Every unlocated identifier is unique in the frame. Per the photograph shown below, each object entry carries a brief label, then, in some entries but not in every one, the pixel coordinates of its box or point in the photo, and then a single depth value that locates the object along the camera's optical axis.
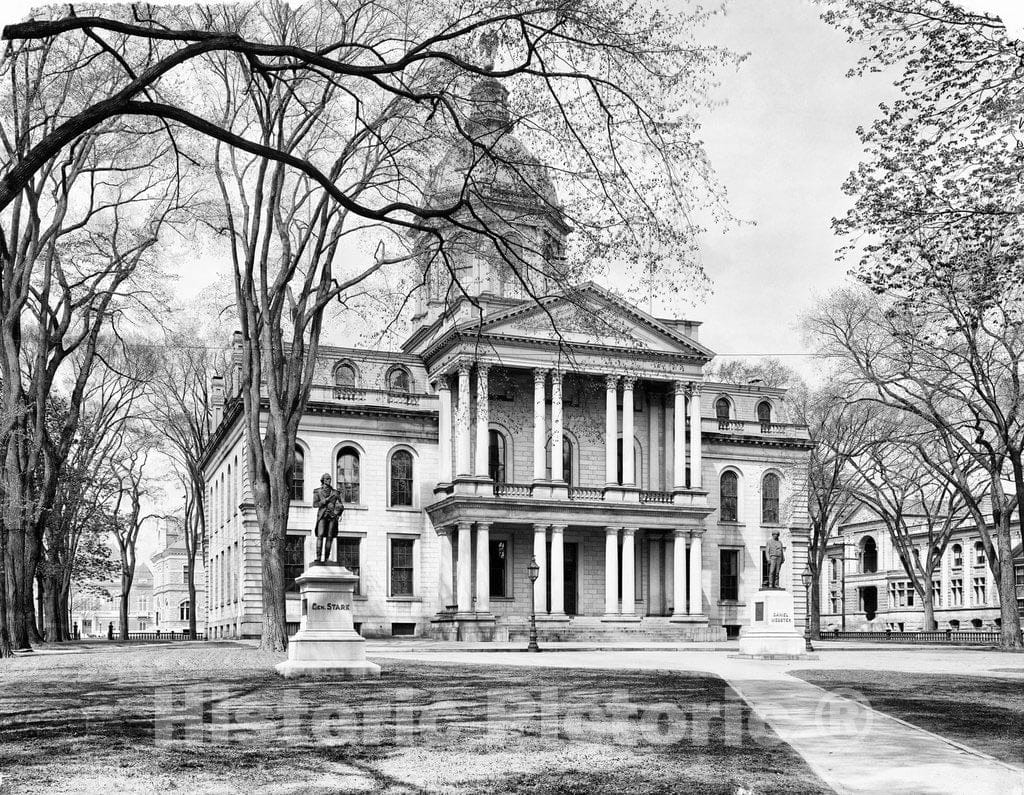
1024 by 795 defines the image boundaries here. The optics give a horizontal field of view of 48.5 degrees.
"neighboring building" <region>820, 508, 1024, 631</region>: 84.88
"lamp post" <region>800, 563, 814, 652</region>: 38.65
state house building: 49.62
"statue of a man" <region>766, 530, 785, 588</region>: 31.72
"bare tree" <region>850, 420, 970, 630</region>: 41.06
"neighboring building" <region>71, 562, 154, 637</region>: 157.30
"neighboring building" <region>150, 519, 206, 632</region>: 127.88
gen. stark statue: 23.14
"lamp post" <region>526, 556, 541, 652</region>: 37.46
